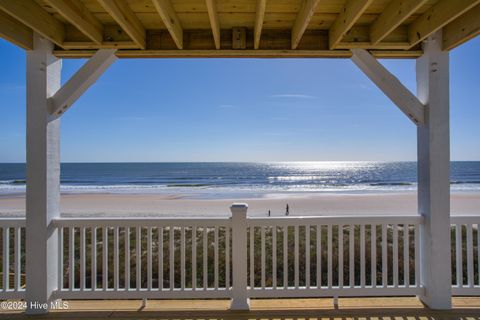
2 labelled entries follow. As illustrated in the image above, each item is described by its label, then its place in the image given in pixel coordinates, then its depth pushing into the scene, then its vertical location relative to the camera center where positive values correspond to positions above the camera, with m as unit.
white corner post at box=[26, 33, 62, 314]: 2.46 -0.12
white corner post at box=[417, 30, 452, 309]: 2.48 -0.07
